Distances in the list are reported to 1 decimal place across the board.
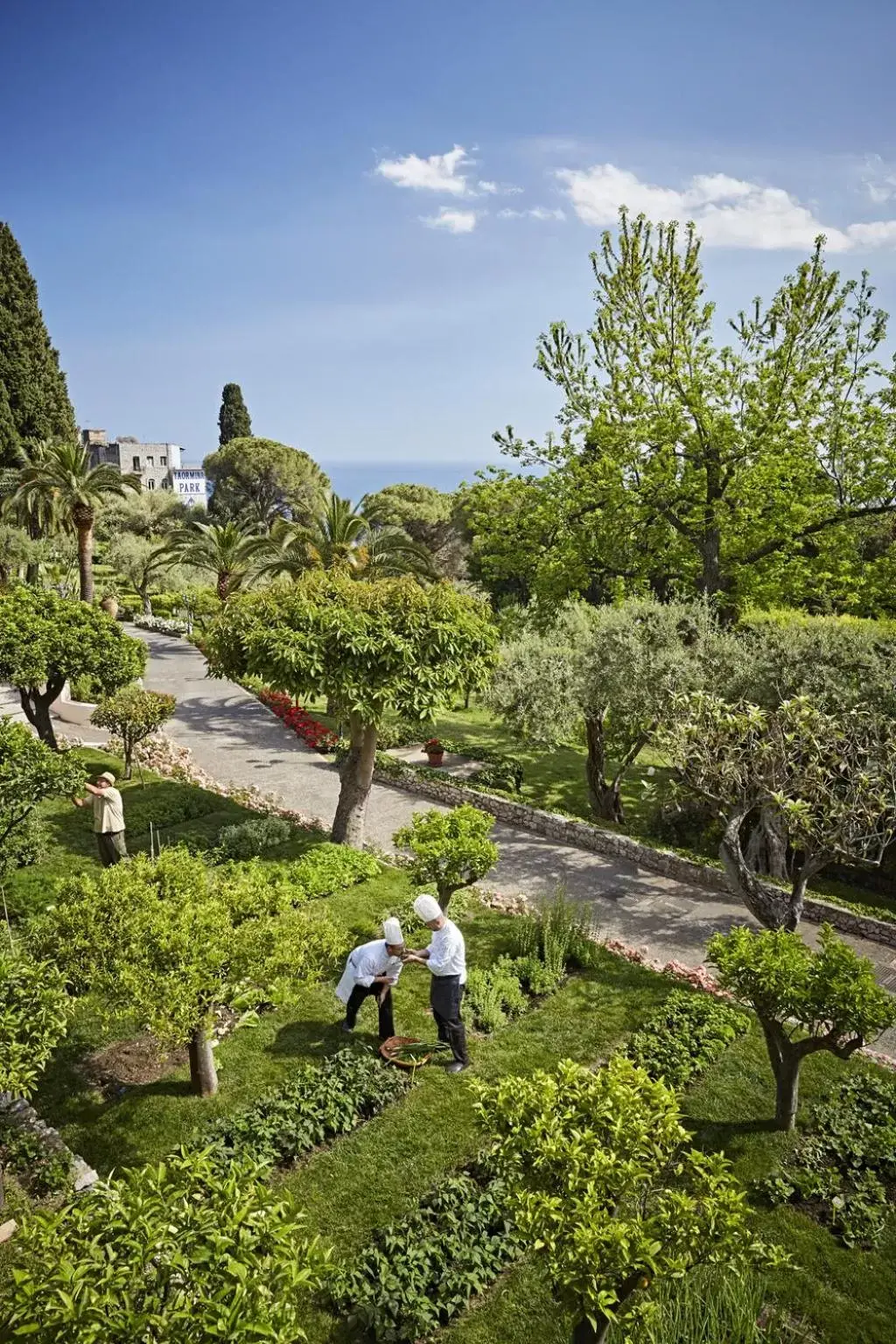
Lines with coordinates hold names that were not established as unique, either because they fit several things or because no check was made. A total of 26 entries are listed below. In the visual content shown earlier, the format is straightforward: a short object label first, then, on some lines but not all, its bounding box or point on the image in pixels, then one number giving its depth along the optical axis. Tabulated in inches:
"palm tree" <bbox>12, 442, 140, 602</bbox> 998.4
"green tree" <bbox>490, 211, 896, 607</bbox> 892.6
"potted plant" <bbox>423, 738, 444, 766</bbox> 831.7
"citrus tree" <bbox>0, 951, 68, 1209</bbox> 228.2
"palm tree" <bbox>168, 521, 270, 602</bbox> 1251.8
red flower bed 836.0
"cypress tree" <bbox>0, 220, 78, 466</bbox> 1636.3
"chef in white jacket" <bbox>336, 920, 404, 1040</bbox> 334.0
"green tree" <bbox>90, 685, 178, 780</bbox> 625.0
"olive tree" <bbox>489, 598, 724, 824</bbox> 597.9
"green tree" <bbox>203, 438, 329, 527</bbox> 2507.4
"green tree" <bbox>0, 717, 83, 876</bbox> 421.1
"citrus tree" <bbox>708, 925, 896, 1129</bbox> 271.4
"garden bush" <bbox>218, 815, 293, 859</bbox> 527.8
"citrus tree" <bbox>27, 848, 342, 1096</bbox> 255.1
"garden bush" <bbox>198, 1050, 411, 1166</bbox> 276.8
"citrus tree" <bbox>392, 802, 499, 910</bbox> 420.2
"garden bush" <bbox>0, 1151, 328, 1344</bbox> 136.5
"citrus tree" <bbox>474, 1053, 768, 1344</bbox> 167.2
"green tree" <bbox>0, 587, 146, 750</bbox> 594.2
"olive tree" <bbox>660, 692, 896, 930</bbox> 413.7
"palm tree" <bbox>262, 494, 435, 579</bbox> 1039.0
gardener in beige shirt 481.1
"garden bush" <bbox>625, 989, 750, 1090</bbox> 327.3
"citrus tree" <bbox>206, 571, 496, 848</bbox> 487.2
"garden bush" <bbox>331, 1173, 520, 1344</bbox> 217.5
